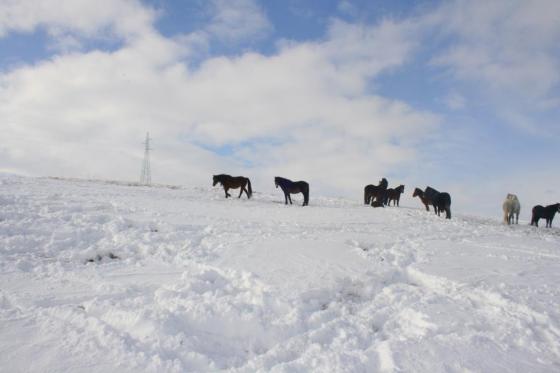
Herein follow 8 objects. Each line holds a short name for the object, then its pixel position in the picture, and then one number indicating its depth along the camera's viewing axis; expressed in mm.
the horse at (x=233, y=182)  20203
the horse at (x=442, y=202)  18062
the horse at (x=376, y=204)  20114
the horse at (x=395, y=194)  23545
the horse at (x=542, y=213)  21234
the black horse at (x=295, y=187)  19641
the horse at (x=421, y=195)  20494
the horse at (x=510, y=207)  20172
